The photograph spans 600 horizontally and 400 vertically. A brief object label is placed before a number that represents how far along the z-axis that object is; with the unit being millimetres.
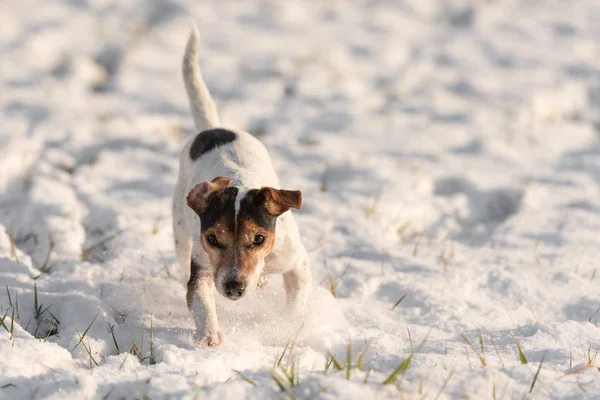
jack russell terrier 6172
